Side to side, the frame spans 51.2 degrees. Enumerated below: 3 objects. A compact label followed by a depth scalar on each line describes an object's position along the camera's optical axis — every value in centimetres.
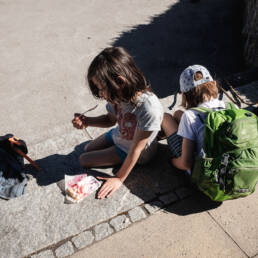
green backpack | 188
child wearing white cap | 210
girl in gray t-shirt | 196
